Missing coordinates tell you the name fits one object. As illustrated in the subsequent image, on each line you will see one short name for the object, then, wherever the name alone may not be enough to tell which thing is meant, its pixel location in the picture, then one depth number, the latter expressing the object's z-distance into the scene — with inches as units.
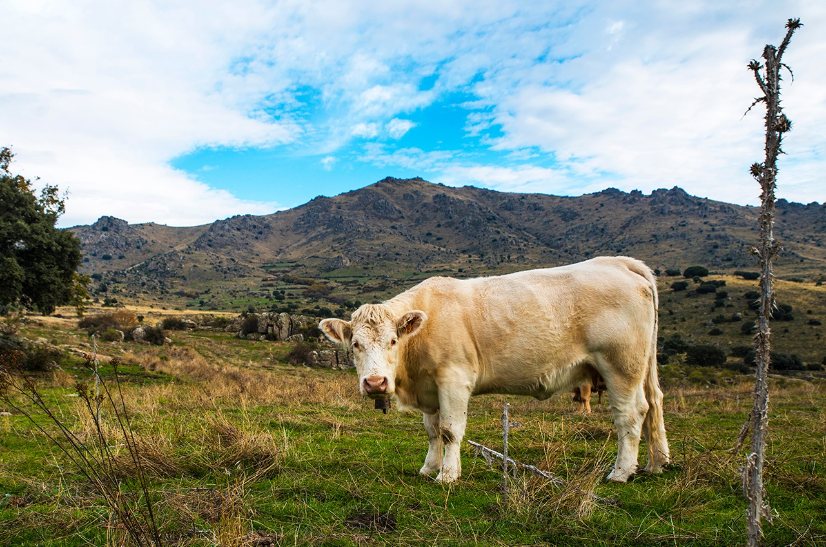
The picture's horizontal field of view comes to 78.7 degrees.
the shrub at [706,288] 3132.6
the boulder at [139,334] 1776.6
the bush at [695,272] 3786.9
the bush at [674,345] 2116.1
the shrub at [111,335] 1649.9
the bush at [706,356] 1793.8
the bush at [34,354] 848.9
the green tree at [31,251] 911.7
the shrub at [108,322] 1931.6
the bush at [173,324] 2328.9
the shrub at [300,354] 1648.6
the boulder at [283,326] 2196.1
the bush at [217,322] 2477.0
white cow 299.6
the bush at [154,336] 1775.3
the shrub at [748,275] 3577.8
